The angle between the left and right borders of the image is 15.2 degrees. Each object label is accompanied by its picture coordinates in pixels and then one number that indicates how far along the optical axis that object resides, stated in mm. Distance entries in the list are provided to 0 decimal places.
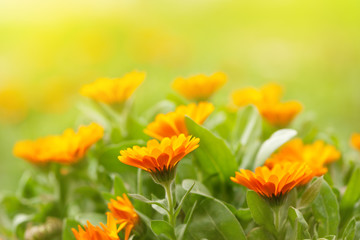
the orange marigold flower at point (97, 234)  994
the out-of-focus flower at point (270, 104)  1161
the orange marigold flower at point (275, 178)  986
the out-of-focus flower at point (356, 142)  1180
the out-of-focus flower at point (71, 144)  1089
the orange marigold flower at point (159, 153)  980
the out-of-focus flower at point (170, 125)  1046
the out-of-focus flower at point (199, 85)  1165
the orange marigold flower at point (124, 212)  1019
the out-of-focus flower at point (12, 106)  1958
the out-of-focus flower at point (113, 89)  1131
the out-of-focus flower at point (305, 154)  1075
